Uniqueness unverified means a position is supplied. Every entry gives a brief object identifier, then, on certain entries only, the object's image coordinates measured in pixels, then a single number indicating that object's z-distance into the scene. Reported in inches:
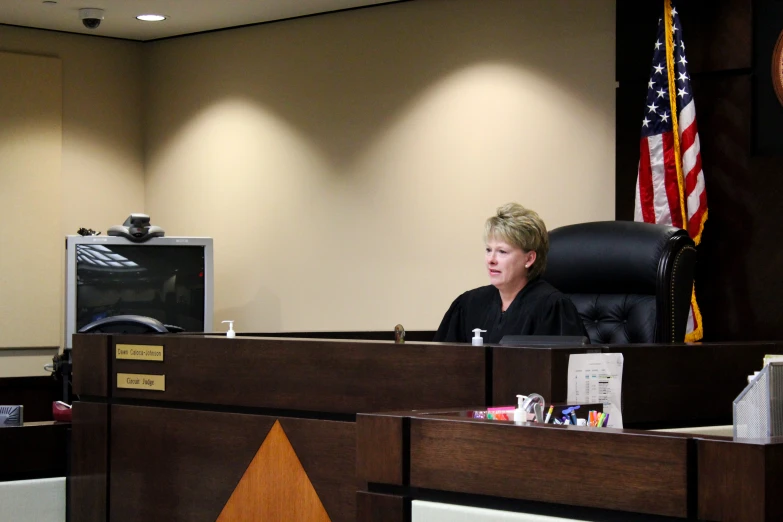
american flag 333.7
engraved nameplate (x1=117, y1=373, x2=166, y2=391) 238.4
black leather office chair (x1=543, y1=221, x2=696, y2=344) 247.6
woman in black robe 236.9
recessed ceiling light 453.7
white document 179.5
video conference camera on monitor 421.1
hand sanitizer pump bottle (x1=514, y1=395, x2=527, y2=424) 145.7
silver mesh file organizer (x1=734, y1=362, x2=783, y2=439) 120.5
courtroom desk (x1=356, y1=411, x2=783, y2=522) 113.9
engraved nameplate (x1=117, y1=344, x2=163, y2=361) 238.8
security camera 436.3
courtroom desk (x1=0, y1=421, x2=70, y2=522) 236.4
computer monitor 415.5
